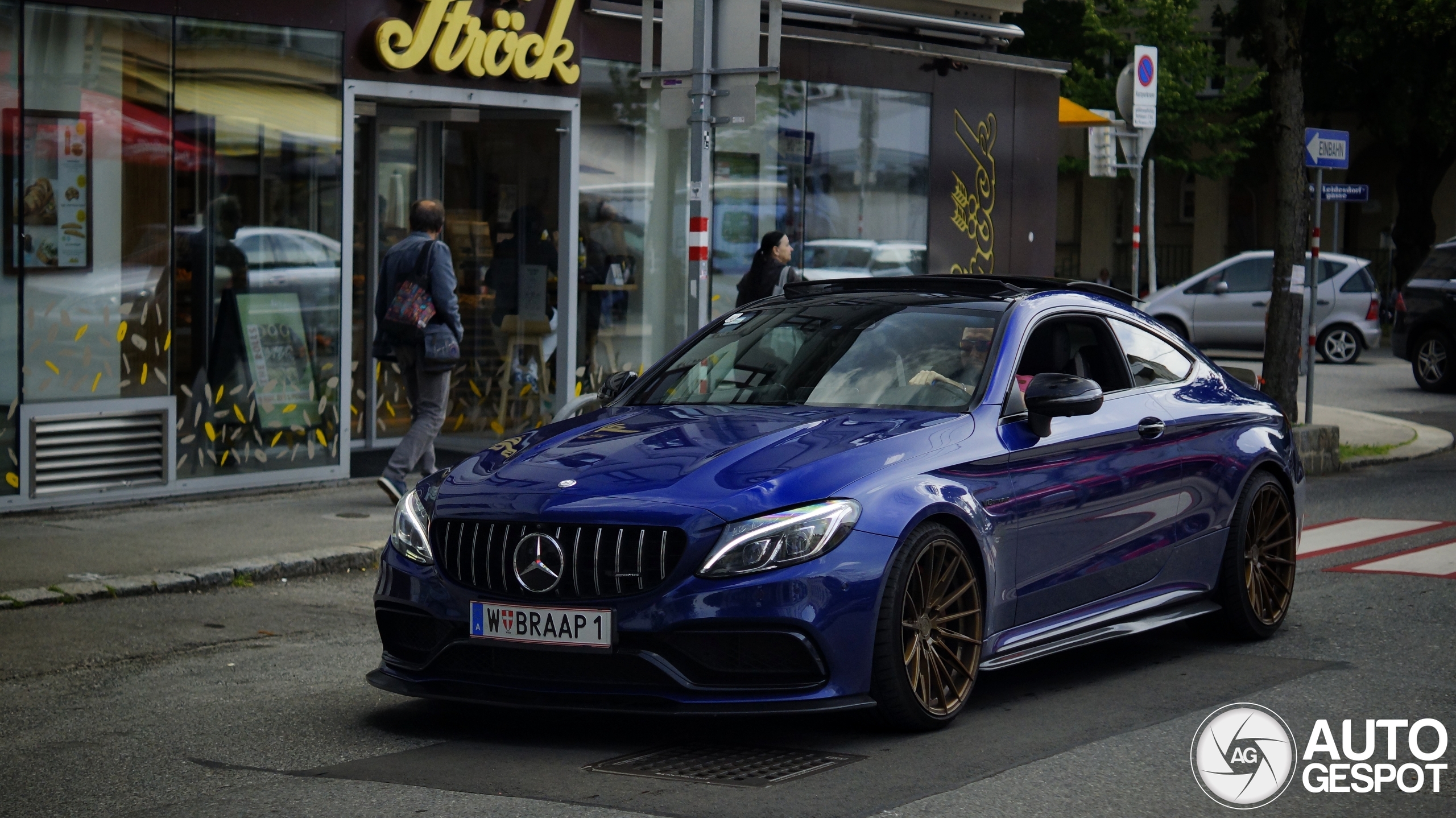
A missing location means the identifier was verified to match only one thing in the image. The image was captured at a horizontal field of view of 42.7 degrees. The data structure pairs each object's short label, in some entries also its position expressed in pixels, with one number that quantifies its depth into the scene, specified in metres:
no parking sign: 19.28
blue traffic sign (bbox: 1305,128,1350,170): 17.12
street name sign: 18.98
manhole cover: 5.45
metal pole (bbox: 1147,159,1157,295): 23.91
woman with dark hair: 14.01
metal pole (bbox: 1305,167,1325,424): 17.09
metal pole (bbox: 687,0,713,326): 10.85
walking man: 11.62
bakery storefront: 11.55
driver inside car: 6.72
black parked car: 23.56
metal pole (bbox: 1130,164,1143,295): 19.66
